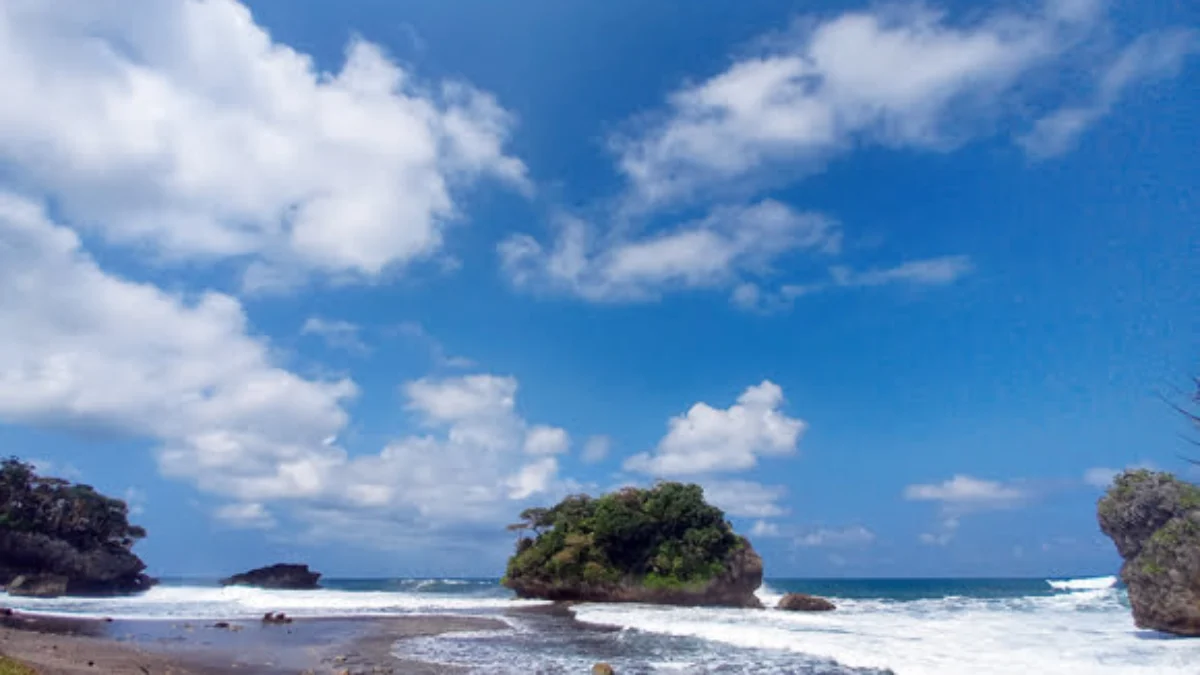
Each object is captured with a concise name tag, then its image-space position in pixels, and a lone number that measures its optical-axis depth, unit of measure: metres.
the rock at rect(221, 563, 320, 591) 71.56
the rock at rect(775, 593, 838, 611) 41.75
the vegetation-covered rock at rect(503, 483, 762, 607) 42.44
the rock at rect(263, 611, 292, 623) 28.61
